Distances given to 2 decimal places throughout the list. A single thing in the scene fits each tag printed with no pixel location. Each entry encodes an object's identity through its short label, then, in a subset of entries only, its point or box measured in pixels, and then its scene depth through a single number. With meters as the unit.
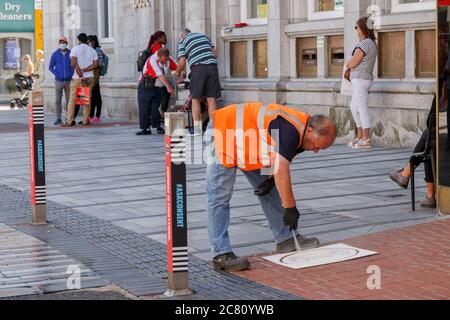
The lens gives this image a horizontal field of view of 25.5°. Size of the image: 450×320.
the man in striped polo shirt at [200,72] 16.14
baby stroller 30.74
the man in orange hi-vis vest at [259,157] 6.75
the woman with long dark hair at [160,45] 18.72
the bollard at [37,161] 9.32
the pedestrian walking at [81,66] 21.19
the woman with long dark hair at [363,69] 14.37
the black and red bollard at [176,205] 6.45
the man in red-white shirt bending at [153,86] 17.94
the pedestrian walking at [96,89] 21.95
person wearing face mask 21.51
